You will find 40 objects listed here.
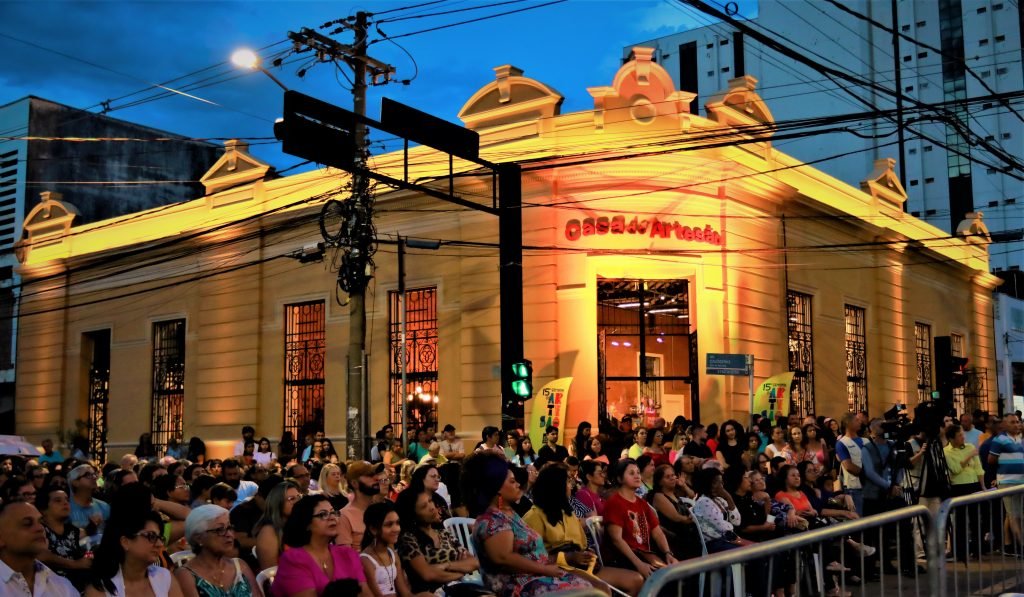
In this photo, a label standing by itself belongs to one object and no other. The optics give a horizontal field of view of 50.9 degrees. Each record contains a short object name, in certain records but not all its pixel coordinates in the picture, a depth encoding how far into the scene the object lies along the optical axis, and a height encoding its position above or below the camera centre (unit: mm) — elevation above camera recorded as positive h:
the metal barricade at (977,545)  6094 -863
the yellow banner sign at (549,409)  18234 +7
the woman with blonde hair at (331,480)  10164 -651
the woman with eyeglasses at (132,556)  5289 -707
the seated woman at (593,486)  9555 -709
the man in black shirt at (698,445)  13648 -472
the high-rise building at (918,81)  42344 +13908
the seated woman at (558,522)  7762 -816
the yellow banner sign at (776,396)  19328 +208
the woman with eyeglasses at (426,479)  7465 -511
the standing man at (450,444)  17316 -548
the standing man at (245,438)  20434 -498
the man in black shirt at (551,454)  12922 -561
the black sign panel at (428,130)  13961 +3725
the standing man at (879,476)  12172 -781
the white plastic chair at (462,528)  8648 -950
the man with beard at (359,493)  8094 -632
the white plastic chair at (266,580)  6429 -1001
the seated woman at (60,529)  7305 -809
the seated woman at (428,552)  6988 -943
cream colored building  19609 +2692
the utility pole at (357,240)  16734 +2721
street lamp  16781 +5485
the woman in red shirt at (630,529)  8172 -923
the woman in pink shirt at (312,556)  5867 -814
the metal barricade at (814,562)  4438 -736
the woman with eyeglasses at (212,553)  5781 -763
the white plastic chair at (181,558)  6803 -923
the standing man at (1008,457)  13023 -630
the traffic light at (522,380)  16547 +451
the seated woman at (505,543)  6629 -831
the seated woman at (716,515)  9266 -933
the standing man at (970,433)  14086 -353
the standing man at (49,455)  22888 -910
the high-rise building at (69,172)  32188 +7566
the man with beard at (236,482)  11039 -718
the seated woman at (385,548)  6648 -856
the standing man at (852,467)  12320 -686
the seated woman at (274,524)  6945 -748
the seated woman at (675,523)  9164 -973
